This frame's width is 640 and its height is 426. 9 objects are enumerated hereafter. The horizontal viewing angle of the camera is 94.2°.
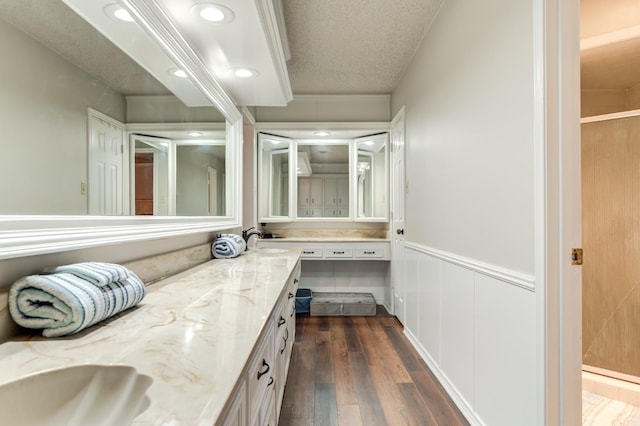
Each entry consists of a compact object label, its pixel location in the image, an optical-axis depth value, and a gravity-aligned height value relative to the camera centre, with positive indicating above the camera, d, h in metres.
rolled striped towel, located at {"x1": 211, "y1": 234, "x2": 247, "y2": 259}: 2.06 -0.24
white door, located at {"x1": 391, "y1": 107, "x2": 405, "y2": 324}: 3.00 -0.04
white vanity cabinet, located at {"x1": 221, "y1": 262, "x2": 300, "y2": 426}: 0.69 -0.52
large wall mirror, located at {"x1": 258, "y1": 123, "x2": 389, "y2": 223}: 3.66 +0.51
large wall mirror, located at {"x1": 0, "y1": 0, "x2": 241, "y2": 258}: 0.72 +0.28
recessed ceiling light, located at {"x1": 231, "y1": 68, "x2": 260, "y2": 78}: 2.03 +0.98
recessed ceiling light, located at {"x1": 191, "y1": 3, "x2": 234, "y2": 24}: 1.36 +0.95
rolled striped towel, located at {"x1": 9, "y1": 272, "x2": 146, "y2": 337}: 0.71 -0.22
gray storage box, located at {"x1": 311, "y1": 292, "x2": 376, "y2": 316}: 3.38 -1.09
